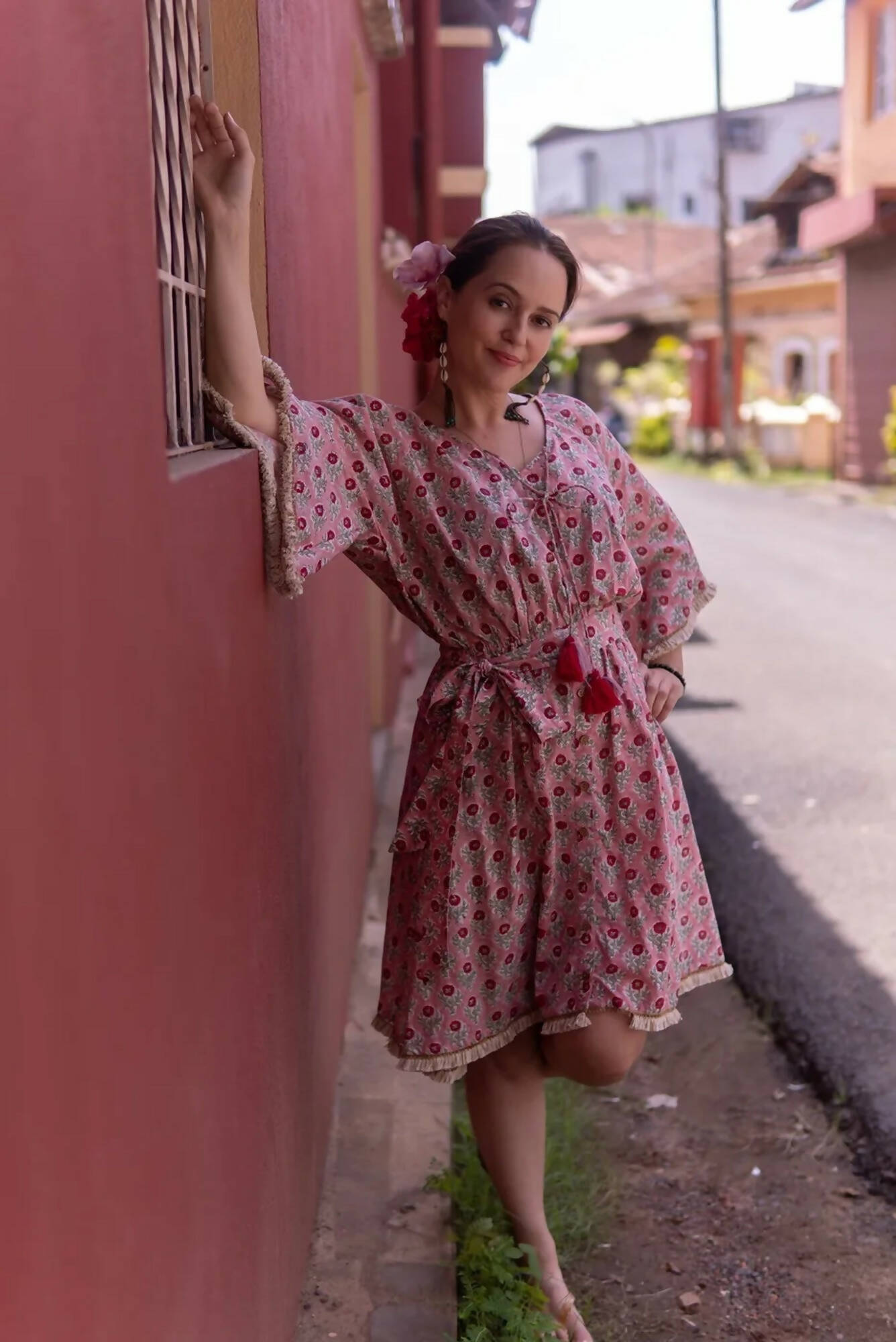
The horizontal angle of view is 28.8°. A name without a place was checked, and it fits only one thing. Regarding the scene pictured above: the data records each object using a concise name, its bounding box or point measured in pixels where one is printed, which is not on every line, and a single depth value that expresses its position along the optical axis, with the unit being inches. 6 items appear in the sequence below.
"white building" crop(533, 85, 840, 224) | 2439.7
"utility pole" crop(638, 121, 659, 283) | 2596.0
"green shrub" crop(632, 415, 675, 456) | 1521.9
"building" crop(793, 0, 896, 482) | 983.0
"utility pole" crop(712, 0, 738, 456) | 1208.8
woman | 109.7
